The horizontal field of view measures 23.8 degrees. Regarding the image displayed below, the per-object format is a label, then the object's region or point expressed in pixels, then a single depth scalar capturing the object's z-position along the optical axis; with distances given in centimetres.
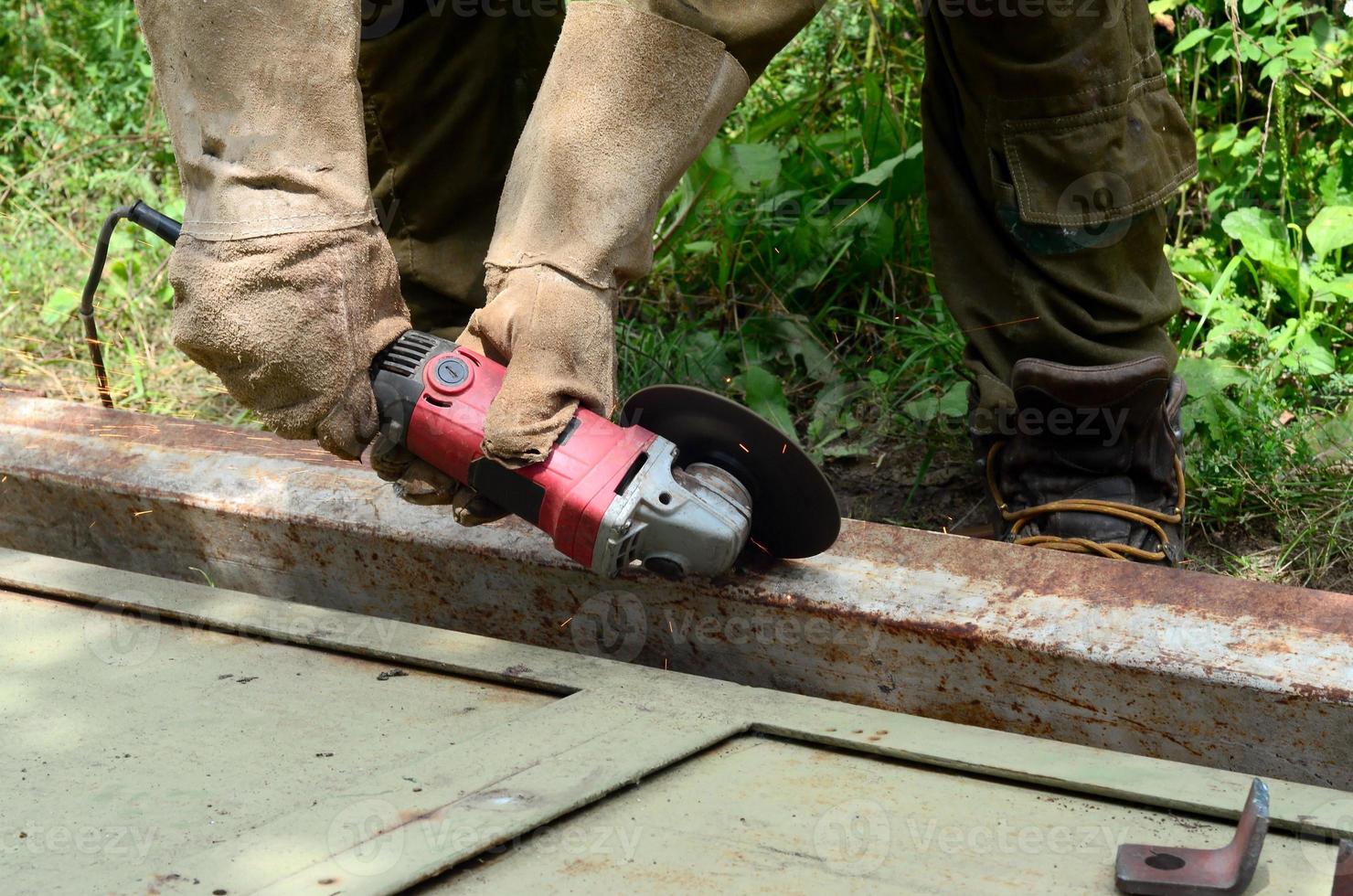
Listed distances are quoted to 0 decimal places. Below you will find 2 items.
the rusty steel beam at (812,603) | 145
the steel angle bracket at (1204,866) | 132
